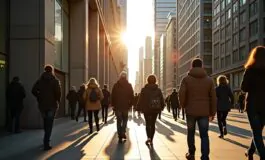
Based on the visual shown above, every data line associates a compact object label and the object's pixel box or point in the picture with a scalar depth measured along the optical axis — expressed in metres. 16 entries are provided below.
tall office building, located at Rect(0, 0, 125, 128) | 14.05
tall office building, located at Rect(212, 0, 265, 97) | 55.06
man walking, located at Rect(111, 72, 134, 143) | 11.27
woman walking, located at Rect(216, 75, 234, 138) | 12.07
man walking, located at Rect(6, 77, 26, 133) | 12.90
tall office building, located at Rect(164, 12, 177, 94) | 149.45
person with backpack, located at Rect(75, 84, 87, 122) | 19.36
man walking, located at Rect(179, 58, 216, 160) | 7.18
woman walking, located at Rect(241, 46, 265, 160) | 6.52
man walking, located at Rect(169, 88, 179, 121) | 22.25
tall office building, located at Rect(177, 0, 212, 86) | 92.30
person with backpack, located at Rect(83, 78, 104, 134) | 13.14
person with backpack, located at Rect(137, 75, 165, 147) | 10.17
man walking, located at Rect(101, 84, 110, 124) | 19.20
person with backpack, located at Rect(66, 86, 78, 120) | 20.03
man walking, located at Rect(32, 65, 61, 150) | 9.38
